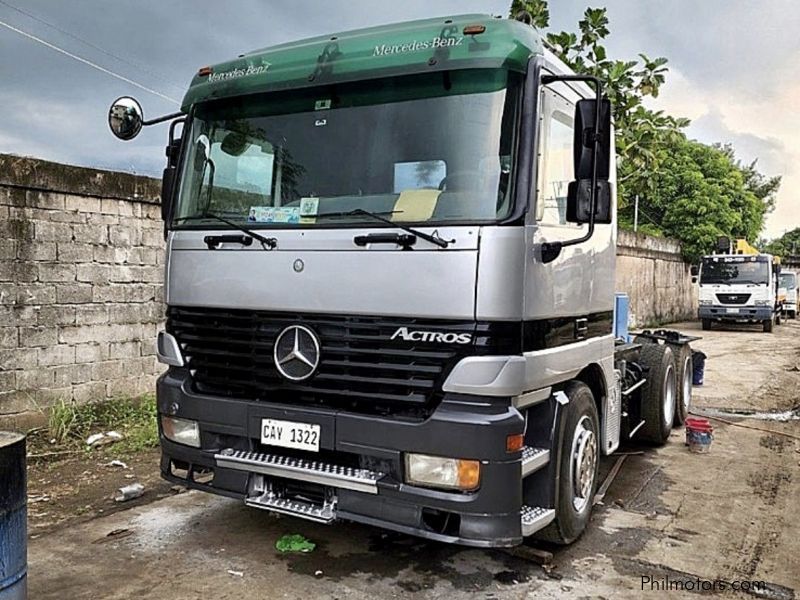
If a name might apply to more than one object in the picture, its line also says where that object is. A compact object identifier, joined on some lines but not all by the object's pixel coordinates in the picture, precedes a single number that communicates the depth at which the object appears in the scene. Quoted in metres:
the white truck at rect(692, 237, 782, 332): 19.75
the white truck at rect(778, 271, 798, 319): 24.59
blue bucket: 8.68
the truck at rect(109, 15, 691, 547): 3.14
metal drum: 2.60
